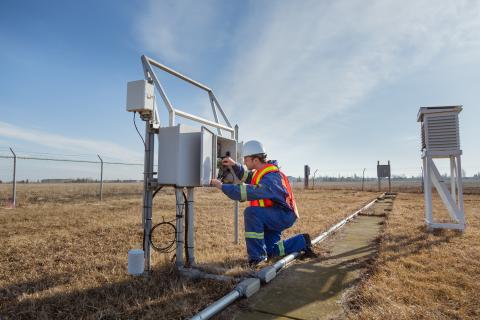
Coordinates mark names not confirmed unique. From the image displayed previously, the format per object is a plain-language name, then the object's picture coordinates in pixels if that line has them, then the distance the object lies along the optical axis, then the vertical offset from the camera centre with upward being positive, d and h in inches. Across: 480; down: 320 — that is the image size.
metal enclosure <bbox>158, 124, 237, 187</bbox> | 145.2 +12.5
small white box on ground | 131.9 -36.2
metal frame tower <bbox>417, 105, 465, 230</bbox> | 248.8 +26.5
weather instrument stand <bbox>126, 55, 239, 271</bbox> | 143.8 +12.2
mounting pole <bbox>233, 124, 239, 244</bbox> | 211.2 -29.3
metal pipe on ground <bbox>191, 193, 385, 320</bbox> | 94.3 -40.9
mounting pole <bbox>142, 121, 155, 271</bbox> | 144.9 -4.5
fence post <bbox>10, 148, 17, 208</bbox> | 409.1 +3.4
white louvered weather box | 252.4 +45.7
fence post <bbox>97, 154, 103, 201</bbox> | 534.6 +18.5
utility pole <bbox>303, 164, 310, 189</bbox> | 1165.3 +35.1
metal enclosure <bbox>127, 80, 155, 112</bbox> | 141.0 +40.1
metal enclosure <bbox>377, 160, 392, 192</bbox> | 1022.4 +38.4
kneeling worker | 155.7 -14.0
